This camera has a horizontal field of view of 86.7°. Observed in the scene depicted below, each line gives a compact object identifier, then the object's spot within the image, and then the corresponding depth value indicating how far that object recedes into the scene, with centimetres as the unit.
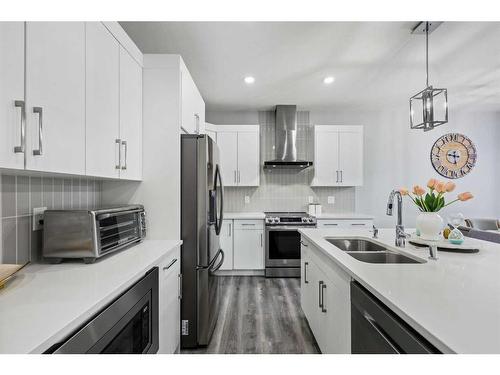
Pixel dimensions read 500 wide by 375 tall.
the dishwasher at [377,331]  80
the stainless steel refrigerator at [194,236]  196
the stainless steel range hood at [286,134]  409
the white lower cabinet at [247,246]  380
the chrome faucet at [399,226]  173
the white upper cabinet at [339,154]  407
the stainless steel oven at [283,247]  375
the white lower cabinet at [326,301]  140
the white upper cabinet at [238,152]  404
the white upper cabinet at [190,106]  209
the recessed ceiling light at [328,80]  312
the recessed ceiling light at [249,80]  312
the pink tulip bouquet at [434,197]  172
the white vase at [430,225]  173
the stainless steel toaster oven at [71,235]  134
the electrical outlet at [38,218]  139
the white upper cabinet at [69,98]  91
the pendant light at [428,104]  205
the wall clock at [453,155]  452
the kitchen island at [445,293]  67
